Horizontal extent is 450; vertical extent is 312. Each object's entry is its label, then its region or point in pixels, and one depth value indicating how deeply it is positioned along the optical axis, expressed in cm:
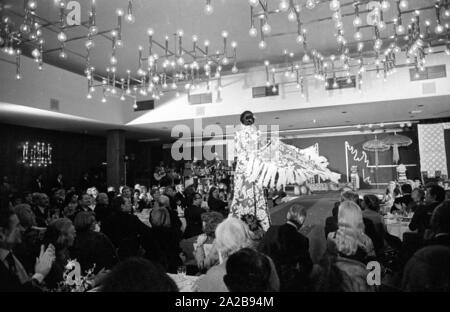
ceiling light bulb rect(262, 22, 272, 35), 384
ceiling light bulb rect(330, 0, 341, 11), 349
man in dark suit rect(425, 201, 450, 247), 231
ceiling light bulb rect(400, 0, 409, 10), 390
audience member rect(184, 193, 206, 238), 463
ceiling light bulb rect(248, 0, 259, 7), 353
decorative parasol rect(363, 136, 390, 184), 882
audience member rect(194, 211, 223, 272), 251
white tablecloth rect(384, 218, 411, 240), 454
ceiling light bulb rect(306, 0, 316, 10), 373
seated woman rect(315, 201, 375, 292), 255
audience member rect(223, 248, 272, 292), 152
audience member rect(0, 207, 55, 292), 159
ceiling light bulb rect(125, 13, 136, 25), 400
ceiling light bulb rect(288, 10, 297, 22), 382
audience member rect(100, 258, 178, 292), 131
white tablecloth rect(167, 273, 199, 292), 233
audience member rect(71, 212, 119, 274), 283
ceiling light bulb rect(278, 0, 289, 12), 356
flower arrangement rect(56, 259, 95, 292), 217
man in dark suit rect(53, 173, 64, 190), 1120
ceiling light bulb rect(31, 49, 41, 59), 513
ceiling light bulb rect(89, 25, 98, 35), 423
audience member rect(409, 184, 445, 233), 378
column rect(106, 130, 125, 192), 1126
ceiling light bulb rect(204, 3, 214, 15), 367
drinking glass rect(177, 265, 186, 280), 260
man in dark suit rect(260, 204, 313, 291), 245
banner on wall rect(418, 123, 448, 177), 1121
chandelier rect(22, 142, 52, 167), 1105
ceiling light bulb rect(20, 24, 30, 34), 421
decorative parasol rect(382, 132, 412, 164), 777
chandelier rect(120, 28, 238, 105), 727
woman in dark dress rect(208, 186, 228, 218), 570
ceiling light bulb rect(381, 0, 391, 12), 365
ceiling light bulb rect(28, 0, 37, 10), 412
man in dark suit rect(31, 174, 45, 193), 1088
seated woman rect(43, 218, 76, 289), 271
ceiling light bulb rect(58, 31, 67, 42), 449
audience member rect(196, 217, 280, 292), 228
